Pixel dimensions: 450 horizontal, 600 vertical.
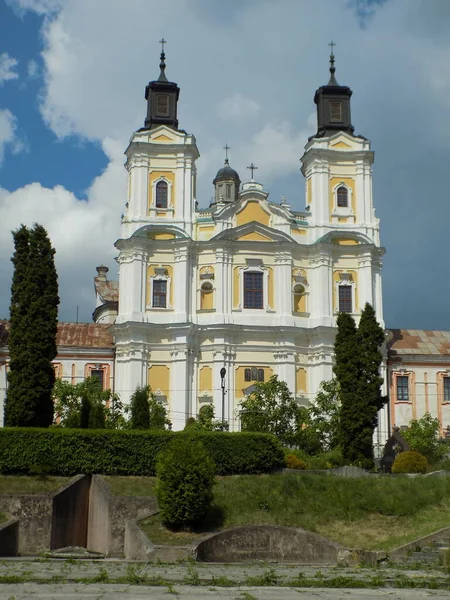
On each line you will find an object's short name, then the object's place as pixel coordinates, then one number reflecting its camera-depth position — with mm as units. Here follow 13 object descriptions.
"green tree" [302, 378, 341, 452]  46469
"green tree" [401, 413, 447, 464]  44956
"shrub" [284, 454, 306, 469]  37531
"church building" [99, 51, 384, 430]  53969
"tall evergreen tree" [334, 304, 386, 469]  38500
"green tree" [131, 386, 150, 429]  41938
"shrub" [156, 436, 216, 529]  28719
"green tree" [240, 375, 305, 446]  46588
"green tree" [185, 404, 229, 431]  44281
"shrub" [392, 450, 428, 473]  37031
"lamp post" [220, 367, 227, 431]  46006
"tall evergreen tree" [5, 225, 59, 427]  36375
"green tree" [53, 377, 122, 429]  46975
